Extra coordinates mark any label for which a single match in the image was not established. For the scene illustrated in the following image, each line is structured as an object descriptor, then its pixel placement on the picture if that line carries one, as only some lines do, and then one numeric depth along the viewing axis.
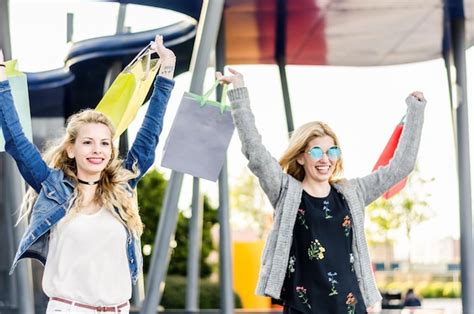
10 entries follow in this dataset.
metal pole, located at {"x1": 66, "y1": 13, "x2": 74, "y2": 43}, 13.02
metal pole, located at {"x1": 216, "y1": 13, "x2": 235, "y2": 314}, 13.96
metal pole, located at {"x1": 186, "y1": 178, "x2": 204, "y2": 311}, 14.82
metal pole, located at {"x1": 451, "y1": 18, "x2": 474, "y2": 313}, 13.45
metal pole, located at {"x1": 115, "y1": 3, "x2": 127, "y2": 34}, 13.07
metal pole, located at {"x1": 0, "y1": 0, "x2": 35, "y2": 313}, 10.74
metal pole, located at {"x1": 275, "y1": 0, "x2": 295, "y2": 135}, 13.20
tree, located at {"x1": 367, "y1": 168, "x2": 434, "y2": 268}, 30.70
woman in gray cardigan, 5.37
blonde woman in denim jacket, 4.47
